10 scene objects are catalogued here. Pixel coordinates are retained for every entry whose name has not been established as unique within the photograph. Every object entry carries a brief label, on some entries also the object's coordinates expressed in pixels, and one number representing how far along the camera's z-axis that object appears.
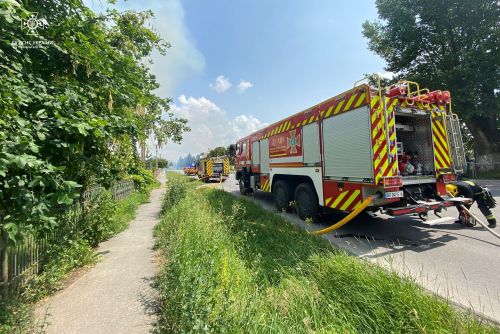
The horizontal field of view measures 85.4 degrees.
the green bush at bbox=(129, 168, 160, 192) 12.44
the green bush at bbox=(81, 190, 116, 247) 5.51
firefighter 5.93
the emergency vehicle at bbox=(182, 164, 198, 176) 47.29
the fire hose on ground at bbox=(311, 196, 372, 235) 5.04
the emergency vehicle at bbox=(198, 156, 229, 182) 27.55
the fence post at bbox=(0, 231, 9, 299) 3.19
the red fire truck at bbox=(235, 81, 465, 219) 5.00
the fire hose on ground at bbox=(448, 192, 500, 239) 5.38
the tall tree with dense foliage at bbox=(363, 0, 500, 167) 17.77
